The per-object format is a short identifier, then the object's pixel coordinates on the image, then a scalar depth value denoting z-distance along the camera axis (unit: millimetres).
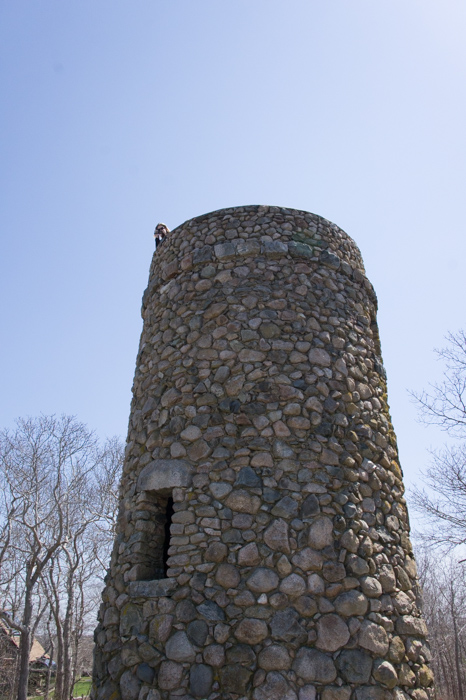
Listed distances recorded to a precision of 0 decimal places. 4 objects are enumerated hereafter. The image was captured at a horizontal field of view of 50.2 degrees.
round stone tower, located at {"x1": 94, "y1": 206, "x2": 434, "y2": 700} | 3877
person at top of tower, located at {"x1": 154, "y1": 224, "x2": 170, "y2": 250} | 7121
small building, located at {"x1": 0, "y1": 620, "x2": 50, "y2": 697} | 19984
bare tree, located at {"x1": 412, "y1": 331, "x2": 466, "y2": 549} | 12219
